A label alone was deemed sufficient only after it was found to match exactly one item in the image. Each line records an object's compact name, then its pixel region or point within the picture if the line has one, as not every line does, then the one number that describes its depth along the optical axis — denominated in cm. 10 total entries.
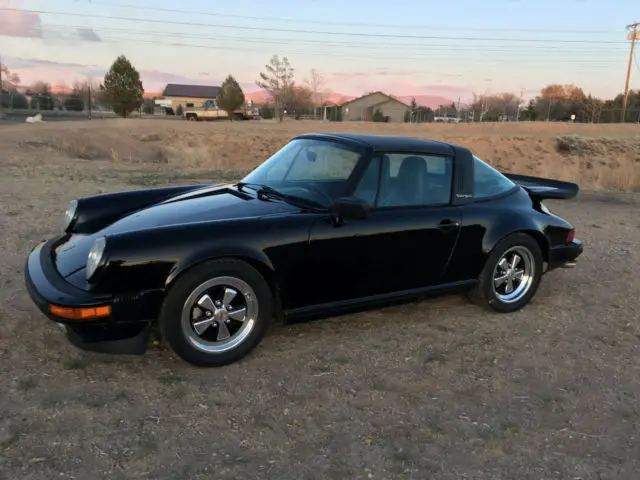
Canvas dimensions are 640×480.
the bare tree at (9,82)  6419
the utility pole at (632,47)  5996
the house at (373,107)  7259
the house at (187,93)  9631
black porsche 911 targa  308
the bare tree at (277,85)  5840
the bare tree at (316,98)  7419
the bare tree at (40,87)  7712
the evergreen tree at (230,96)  5462
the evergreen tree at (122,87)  4678
